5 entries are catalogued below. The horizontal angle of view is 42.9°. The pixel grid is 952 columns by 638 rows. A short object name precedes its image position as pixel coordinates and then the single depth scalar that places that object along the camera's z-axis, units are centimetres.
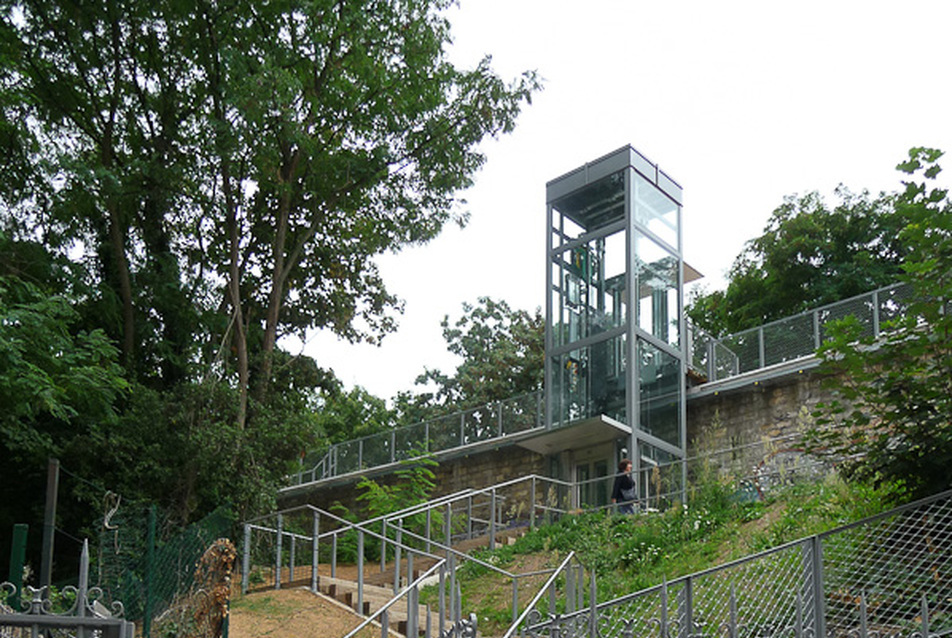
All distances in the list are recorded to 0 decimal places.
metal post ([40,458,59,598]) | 973
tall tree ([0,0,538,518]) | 1912
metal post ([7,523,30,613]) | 968
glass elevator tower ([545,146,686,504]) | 2117
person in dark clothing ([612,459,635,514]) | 1862
